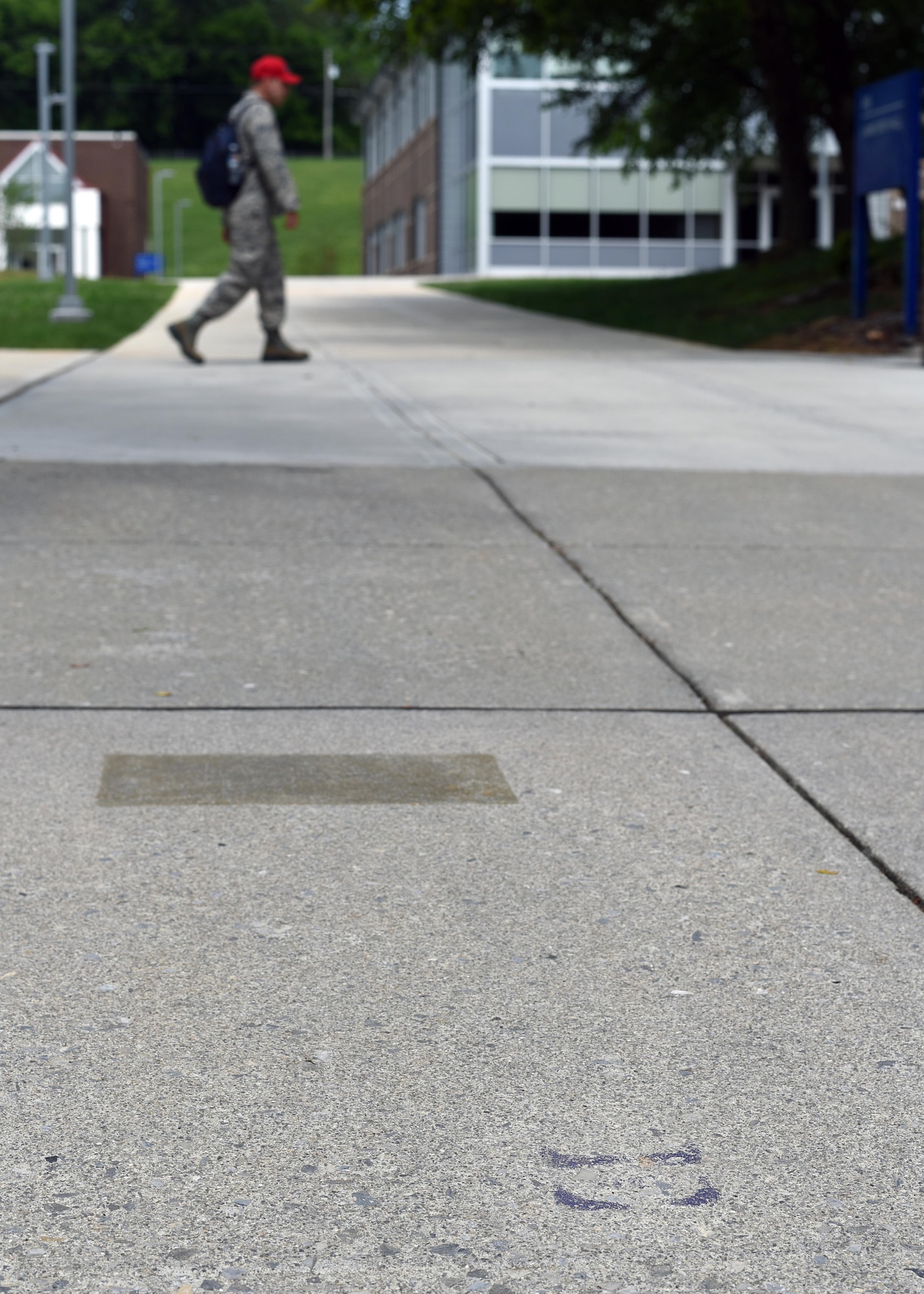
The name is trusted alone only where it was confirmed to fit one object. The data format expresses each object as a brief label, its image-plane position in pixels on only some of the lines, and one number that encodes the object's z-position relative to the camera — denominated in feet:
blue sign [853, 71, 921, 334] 62.28
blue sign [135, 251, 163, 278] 247.50
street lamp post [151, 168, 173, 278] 321.36
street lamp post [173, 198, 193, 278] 330.81
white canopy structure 251.80
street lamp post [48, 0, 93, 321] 75.51
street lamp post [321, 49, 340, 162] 447.42
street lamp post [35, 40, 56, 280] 138.72
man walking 47.96
